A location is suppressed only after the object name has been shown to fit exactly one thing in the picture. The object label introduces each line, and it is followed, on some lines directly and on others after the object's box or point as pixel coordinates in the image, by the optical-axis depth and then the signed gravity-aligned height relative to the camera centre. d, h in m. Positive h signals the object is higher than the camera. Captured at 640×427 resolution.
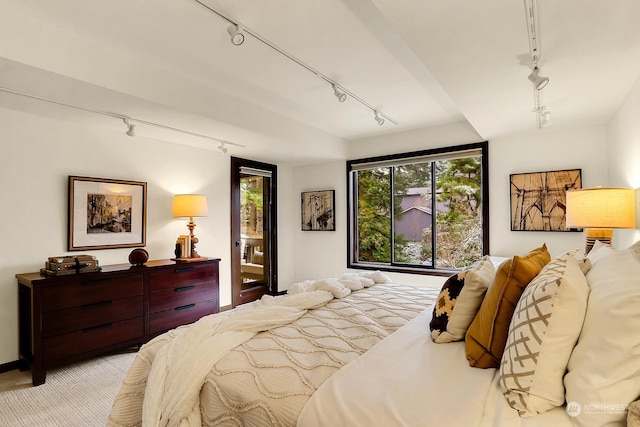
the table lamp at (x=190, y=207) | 3.84 +0.19
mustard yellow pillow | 1.29 -0.38
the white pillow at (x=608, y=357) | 0.87 -0.39
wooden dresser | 2.66 -0.79
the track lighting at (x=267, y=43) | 1.99 +1.24
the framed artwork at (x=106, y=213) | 3.25 +0.11
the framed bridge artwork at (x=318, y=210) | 5.38 +0.18
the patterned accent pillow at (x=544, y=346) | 1.03 -0.41
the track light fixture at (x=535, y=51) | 1.59 +1.01
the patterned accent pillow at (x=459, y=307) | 1.55 -0.42
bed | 0.96 -0.59
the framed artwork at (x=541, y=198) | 3.61 +0.24
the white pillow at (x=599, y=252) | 1.51 -0.17
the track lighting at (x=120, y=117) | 2.46 +0.98
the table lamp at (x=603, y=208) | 2.36 +0.08
